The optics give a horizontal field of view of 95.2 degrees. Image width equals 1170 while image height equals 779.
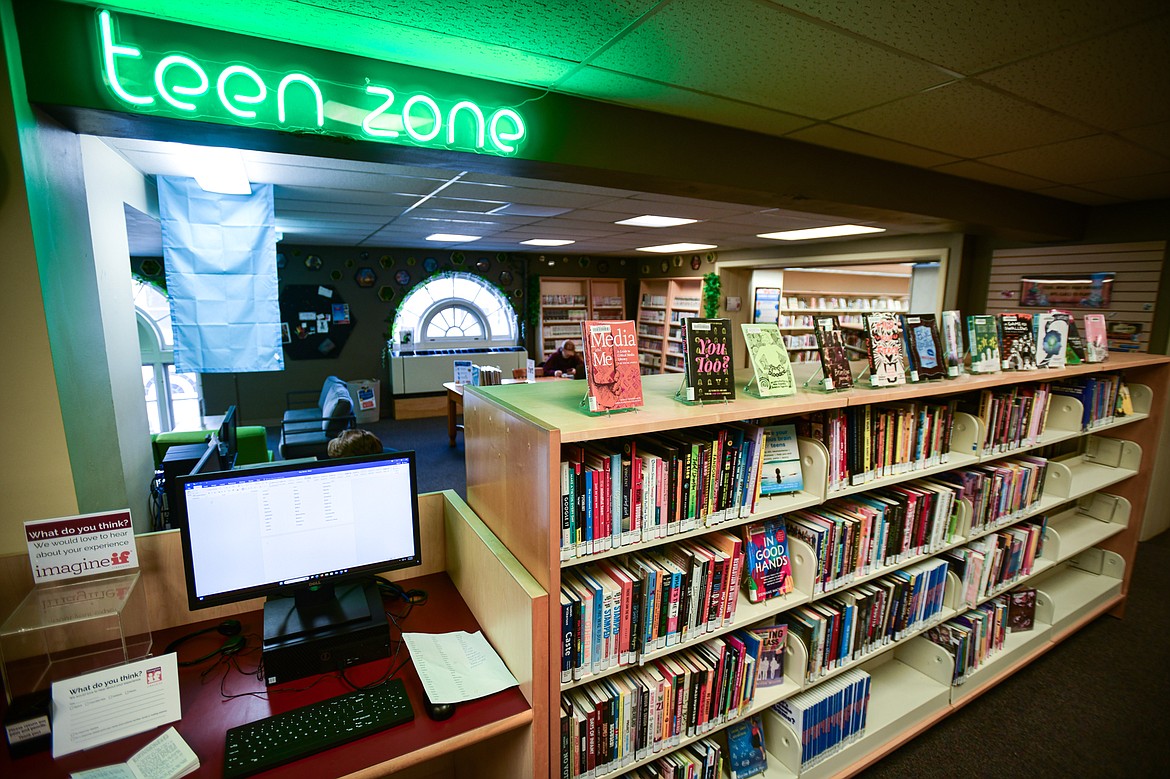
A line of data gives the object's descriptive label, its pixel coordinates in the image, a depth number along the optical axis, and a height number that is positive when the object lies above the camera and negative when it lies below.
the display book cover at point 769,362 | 1.82 -0.18
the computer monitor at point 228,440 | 3.14 -0.82
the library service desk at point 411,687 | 1.22 -1.00
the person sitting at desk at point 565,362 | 7.39 -0.76
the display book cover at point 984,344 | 2.43 -0.15
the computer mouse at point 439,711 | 1.33 -1.00
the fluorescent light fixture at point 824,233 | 4.98 +0.76
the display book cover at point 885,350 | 2.08 -0.16
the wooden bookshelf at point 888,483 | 1.42 -0.81
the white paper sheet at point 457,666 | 1.41 -0.99
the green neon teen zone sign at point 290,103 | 1.43 +0.61
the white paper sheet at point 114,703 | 1.20 -0.92
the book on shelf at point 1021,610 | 2.87 -1.61
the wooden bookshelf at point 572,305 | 9.40 +0.05
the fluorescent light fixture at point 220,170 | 2.47 +0.68
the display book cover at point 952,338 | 2.34 -0.12
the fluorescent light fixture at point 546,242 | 6.93 +0.86
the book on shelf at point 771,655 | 1.91 -1.25
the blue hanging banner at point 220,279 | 2.70 +0.14
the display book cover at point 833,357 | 1.96 -0.18
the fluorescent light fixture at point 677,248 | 7.26 +0.85
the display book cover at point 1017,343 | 2.58 -0.16
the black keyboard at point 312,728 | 1.20 -1.00
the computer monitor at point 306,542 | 1.44 -0.67
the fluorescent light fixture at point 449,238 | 6.36 +0.85
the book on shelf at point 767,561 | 1.85 -0.87
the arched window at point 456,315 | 8.62 -0.12
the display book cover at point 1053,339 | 2.75 -0.15
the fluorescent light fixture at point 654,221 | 4.69 +0.78
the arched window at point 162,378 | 6.91 -0.95
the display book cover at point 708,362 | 1.69 -0.17
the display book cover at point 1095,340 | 2.95 -0.16
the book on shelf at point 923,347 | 2.21 -0.16
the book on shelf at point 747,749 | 1.97 -1.62
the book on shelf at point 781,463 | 1.89 -0.54
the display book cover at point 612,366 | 1.50 -0.16
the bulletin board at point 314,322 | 7.61 -0.22
